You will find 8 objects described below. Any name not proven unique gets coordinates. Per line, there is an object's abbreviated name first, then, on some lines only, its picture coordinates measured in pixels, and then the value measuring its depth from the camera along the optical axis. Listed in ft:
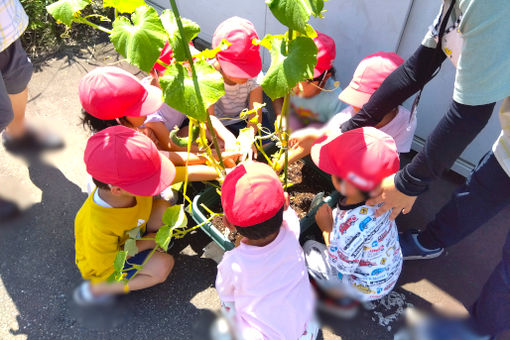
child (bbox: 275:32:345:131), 4.07
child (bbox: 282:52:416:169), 5.29
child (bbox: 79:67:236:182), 4.96
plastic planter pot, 5.10
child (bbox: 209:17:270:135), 5.32
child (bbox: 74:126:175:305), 4.34
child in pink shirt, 3.83
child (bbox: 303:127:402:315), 3.89
